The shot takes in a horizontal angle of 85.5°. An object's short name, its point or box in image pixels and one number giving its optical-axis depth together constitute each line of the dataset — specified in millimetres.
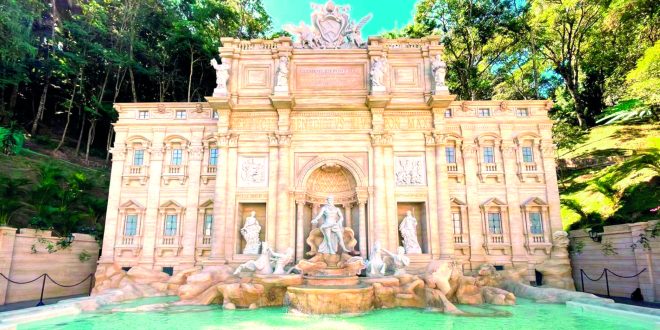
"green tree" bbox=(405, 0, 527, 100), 29141
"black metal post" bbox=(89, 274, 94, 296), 17492
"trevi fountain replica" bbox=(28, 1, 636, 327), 17266
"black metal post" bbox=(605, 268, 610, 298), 14473
